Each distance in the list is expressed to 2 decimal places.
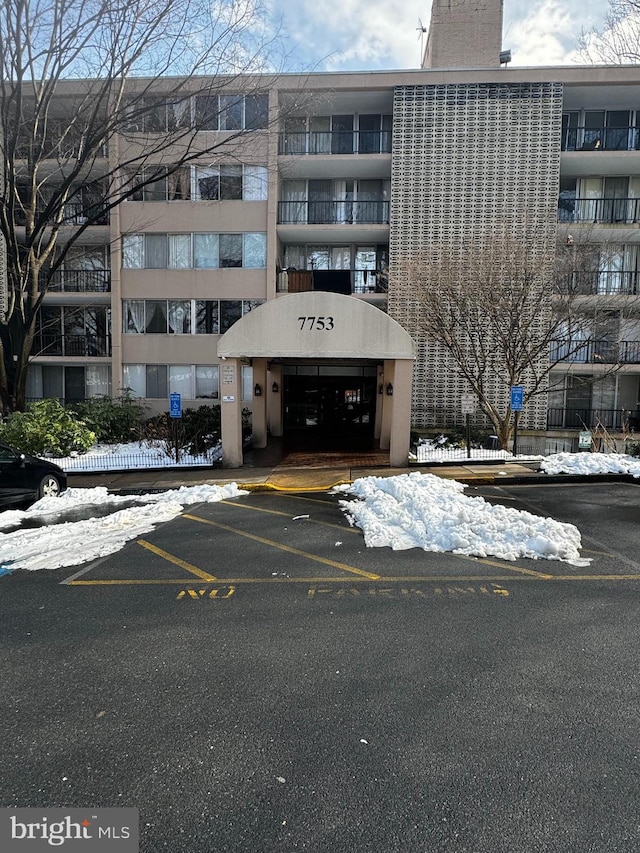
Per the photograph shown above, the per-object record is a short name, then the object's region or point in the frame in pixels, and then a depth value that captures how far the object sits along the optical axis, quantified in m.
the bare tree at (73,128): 12.32
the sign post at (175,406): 14.52
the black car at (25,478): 9.24
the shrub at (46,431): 14.08
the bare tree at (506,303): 15.54
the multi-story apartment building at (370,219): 19.03
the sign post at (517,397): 14.26
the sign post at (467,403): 15.35
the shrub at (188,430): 15.09
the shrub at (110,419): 17.42
